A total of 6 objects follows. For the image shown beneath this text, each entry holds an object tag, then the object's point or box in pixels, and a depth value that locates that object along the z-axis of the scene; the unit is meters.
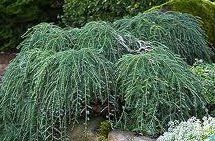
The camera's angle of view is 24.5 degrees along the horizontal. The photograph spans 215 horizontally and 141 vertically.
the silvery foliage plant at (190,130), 3.34
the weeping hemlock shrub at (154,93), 3.66
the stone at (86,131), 3.82
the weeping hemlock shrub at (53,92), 3.76
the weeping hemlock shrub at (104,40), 4.17
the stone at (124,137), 3.62
